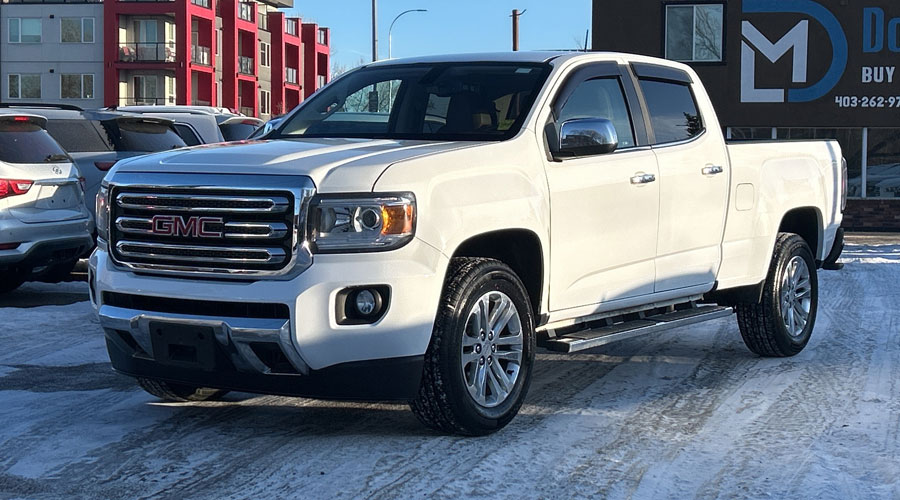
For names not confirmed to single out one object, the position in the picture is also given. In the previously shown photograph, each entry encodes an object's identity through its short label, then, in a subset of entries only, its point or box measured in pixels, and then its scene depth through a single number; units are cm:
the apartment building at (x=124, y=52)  6309
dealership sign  2567
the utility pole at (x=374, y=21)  3425
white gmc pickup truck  520
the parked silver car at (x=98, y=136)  1221
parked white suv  1013
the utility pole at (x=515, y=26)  4894
